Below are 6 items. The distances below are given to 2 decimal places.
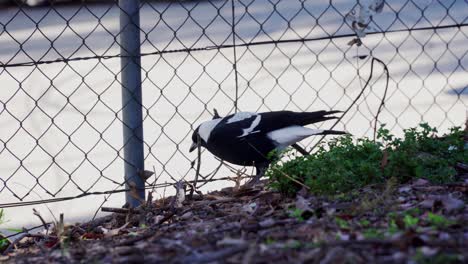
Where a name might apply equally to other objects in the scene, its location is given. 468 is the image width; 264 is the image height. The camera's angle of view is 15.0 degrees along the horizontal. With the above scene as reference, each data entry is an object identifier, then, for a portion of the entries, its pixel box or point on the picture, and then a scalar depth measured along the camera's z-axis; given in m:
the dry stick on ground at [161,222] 5.58
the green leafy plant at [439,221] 5.03
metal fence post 7.60
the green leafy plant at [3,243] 7.30
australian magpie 8.95
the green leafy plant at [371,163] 6.75
